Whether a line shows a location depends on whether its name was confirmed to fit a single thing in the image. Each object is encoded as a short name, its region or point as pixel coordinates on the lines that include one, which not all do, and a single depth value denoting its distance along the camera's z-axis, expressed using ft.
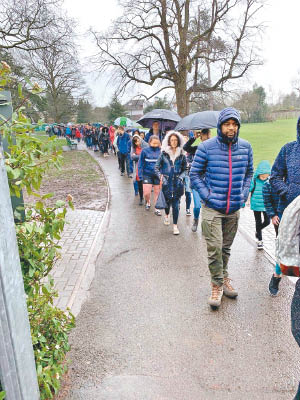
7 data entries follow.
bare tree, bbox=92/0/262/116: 55.31
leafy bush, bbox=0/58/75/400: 5.93
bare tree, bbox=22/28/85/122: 109.29
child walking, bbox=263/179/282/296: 11.16
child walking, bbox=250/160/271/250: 15.85
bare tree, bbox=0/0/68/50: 45.21
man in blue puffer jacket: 11.07
